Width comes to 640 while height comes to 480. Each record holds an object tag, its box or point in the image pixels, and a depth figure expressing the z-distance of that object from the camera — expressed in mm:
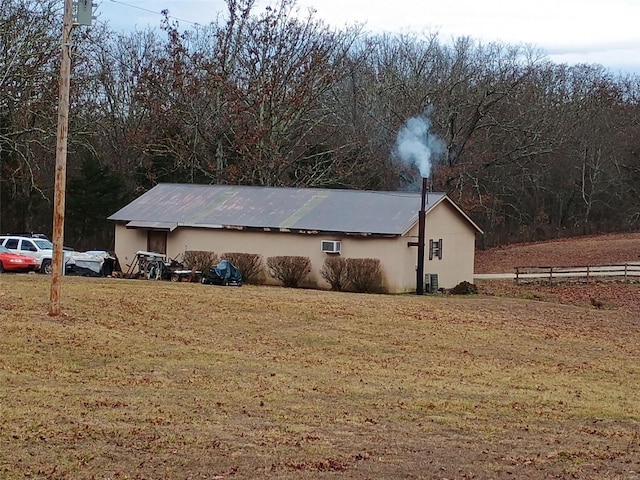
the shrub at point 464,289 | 36038
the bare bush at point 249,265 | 35344
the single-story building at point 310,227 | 34750
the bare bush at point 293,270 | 34844
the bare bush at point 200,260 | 35250
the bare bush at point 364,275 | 34031
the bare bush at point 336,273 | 34281
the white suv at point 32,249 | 34719
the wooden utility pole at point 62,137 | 18938
